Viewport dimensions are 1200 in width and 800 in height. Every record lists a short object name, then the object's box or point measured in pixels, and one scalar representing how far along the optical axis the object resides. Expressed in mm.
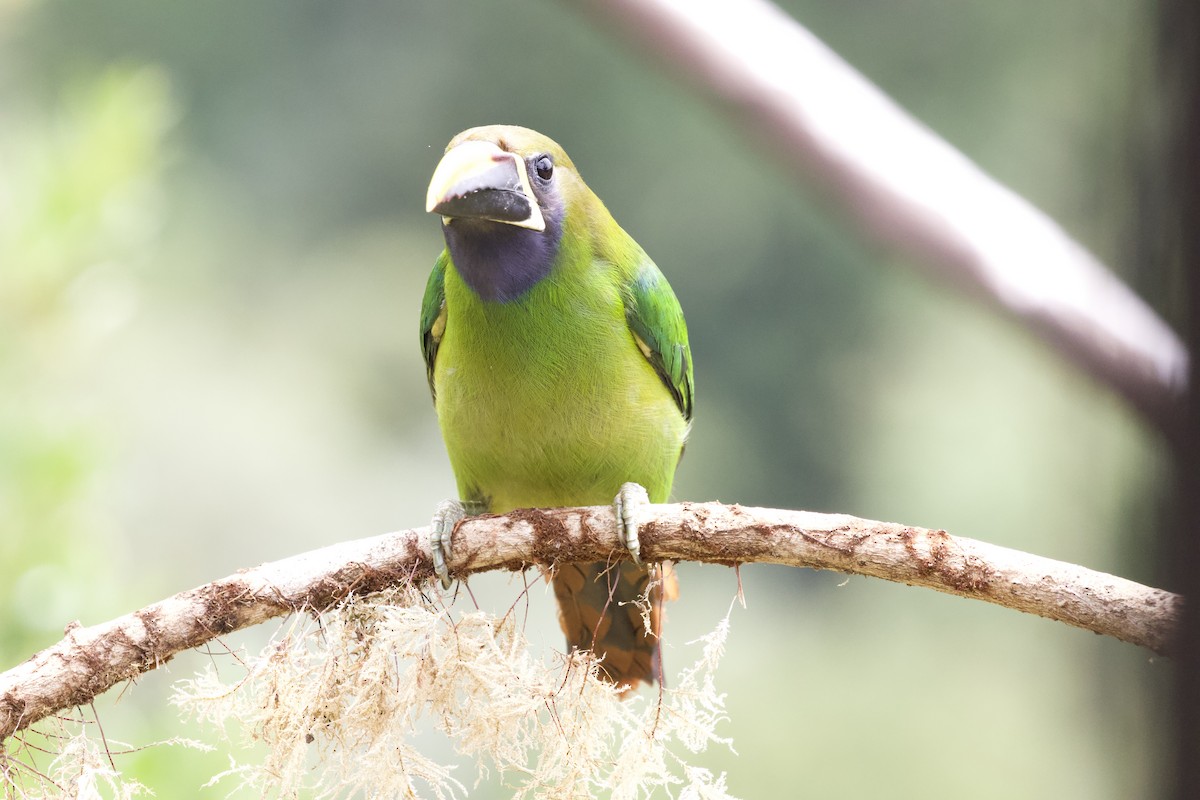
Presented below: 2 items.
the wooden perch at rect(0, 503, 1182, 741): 2971
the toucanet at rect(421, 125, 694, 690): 4016
